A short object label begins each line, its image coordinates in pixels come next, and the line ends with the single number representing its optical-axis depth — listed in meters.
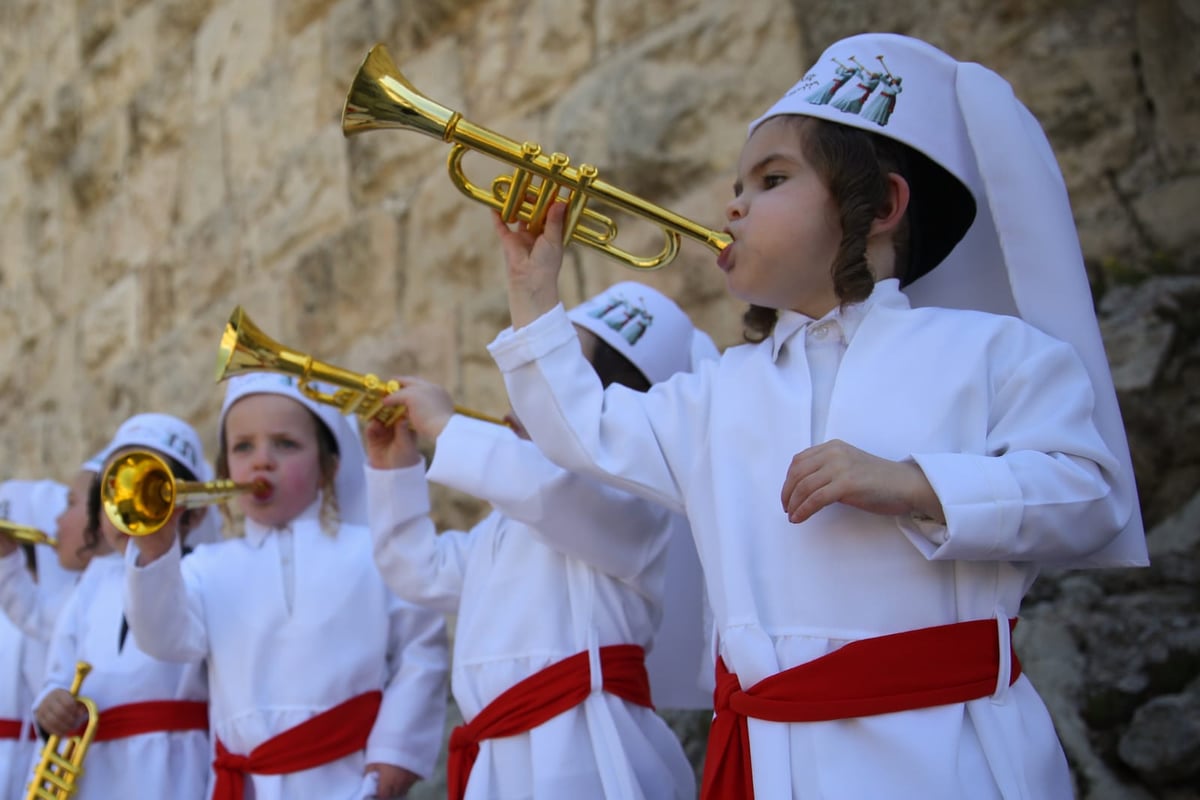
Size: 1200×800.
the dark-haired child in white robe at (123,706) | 3.16
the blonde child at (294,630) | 2.93
